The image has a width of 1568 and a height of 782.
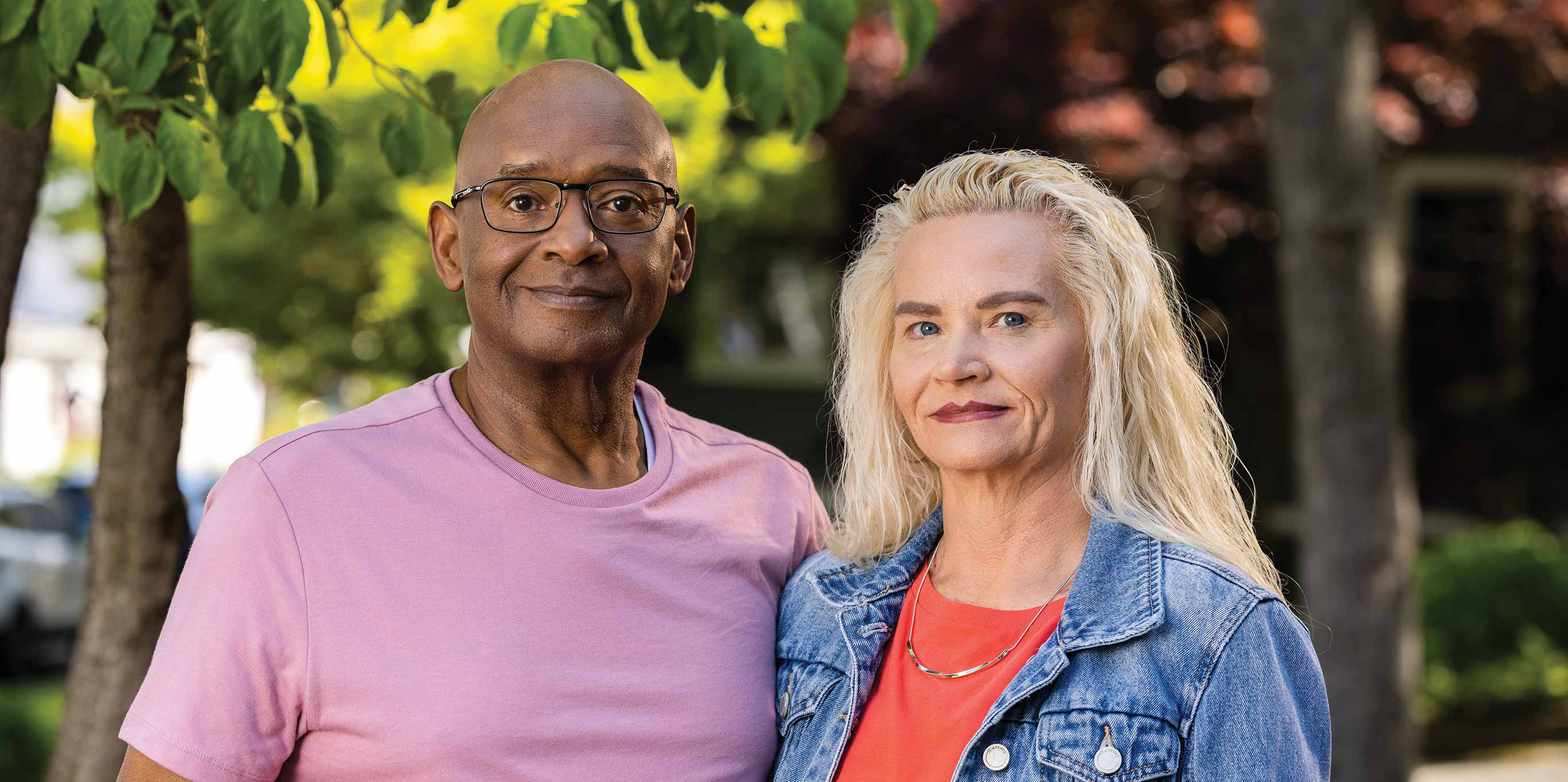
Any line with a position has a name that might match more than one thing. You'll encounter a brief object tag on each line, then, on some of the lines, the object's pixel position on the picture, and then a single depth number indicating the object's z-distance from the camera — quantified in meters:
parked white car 10.30
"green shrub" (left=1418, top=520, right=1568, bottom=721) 8.23
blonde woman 2.13
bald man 2.00
